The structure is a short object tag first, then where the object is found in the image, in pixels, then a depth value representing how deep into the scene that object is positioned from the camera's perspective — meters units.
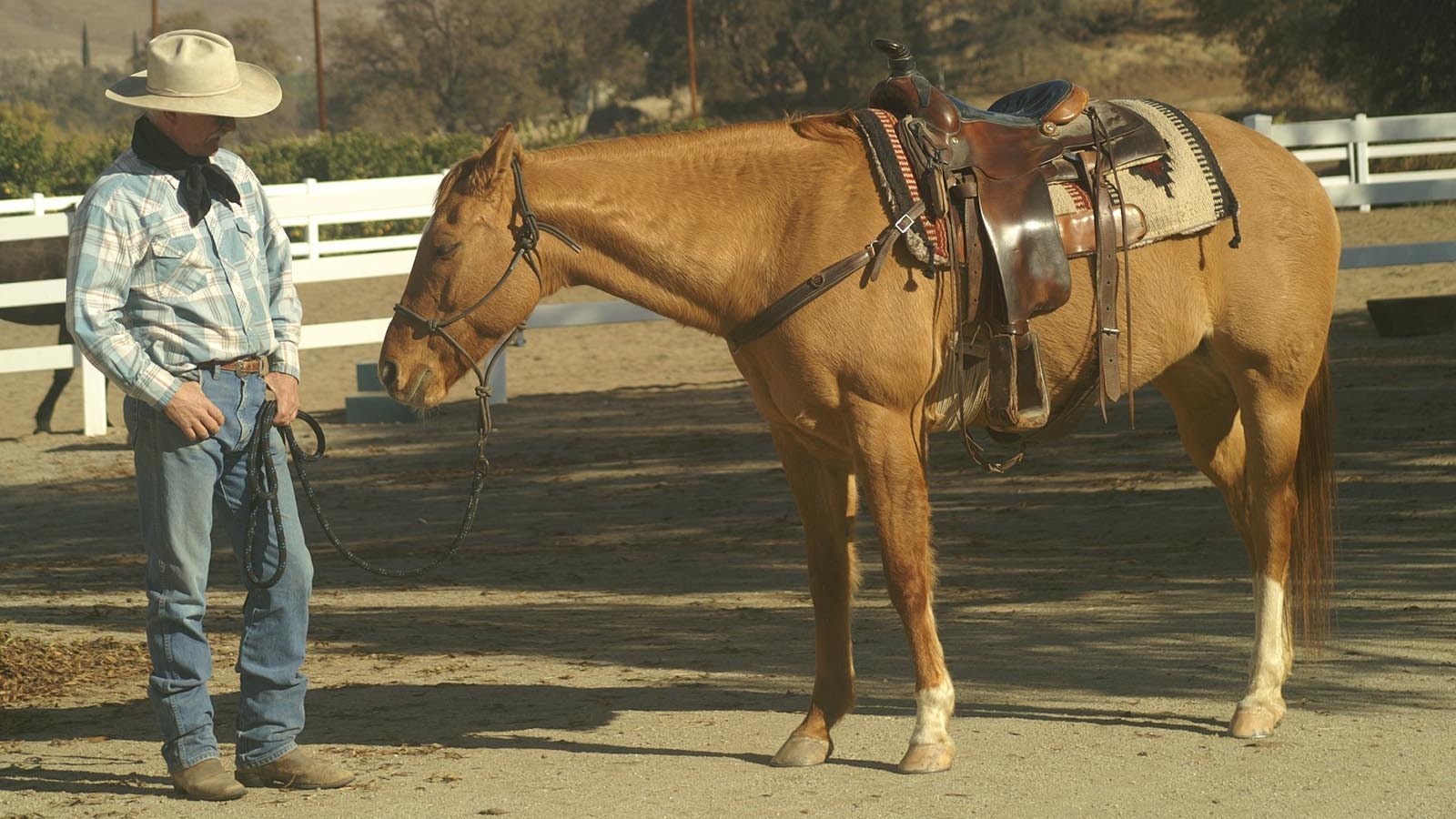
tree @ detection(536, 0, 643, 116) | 67.88
